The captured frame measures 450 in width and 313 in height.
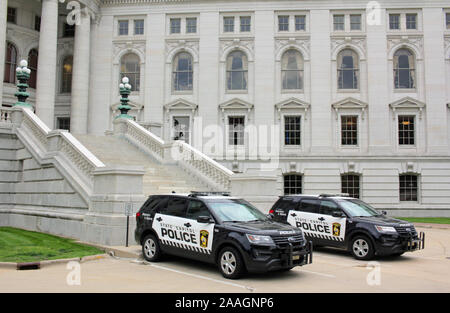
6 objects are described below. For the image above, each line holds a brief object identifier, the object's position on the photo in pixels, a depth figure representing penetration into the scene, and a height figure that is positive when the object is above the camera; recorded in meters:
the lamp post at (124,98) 24.92 +5.41
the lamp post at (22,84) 21.30 +5.22
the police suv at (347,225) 11.79 -0.86
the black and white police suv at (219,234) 9.03 -0.93
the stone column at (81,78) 34.00 +8.81
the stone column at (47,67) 31.73 +9.01
